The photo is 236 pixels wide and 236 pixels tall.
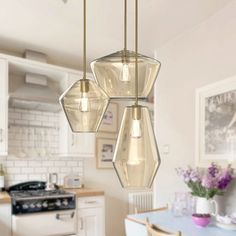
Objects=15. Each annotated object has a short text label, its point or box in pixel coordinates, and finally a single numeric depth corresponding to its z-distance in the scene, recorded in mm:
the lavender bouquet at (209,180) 2117
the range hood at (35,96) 3152
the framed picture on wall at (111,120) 4043
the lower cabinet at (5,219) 2625
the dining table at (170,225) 1798
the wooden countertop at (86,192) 3135
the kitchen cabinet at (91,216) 3121
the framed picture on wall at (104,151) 3988
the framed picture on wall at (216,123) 2236
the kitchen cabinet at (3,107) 2969
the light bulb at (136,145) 946
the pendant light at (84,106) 1334
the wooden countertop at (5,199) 2641
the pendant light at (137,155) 943
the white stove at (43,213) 2695
